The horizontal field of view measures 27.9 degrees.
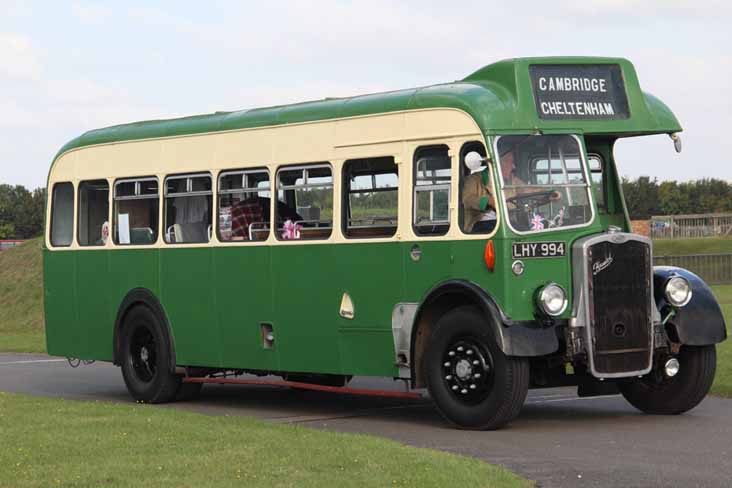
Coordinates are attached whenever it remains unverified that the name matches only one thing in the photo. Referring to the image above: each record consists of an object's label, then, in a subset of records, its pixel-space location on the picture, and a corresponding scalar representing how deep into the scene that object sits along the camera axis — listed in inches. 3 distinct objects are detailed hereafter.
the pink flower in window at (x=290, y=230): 614.5
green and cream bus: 522.3
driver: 522.9
